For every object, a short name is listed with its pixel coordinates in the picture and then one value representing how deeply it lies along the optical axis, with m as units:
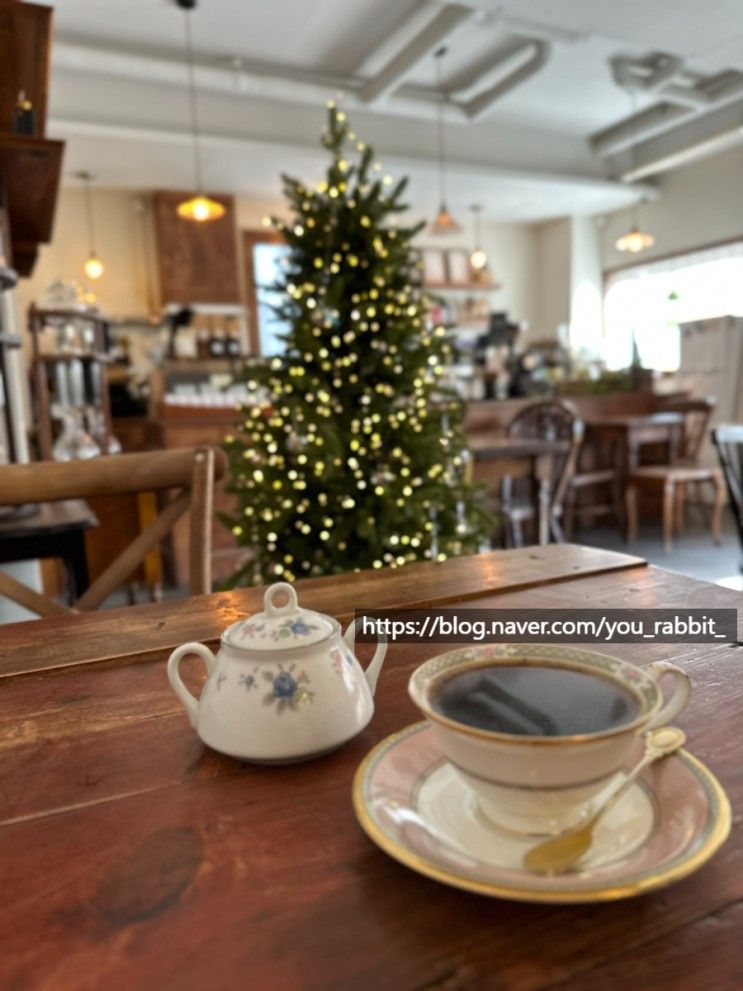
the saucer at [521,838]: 0.34
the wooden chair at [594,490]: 4.96
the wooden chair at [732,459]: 1.89
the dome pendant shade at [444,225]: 5.38
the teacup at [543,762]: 0.36
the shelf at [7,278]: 2.03
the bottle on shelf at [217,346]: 6.45
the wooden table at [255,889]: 0.32
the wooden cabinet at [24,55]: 1.82
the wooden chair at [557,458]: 3.99
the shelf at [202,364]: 6.34
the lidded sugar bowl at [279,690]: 0.50
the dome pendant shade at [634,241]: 6.22
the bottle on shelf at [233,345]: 6.48
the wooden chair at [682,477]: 4.56
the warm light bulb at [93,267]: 6.07
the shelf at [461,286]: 7.85
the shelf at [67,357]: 3.30
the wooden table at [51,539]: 1.76
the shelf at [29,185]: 2.10
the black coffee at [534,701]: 0.41
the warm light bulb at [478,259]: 6.82
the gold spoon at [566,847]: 0.36
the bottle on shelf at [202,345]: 6.49
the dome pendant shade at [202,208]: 4.74
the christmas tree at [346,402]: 2.41
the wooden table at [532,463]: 3.76
